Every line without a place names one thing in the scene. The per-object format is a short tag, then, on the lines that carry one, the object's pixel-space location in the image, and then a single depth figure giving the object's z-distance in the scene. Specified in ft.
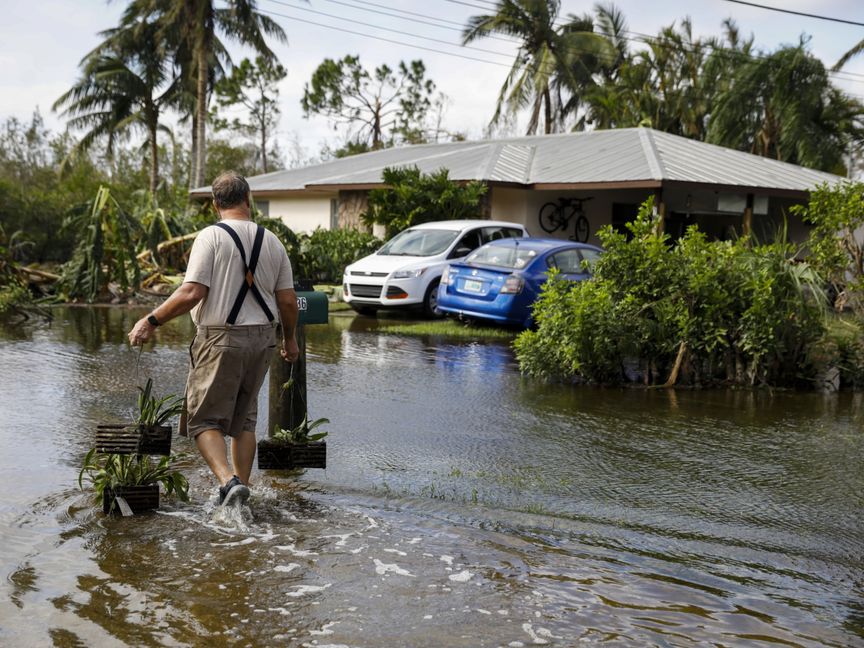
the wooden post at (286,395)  21.56
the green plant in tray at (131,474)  17.39
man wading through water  17.10
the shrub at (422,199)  71.26
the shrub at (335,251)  74.38
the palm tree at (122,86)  137.28
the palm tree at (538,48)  134.10
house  71.56
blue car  45.85
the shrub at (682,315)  32.50
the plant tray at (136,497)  17.24
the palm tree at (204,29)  122.01
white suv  53.42
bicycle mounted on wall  81.00
